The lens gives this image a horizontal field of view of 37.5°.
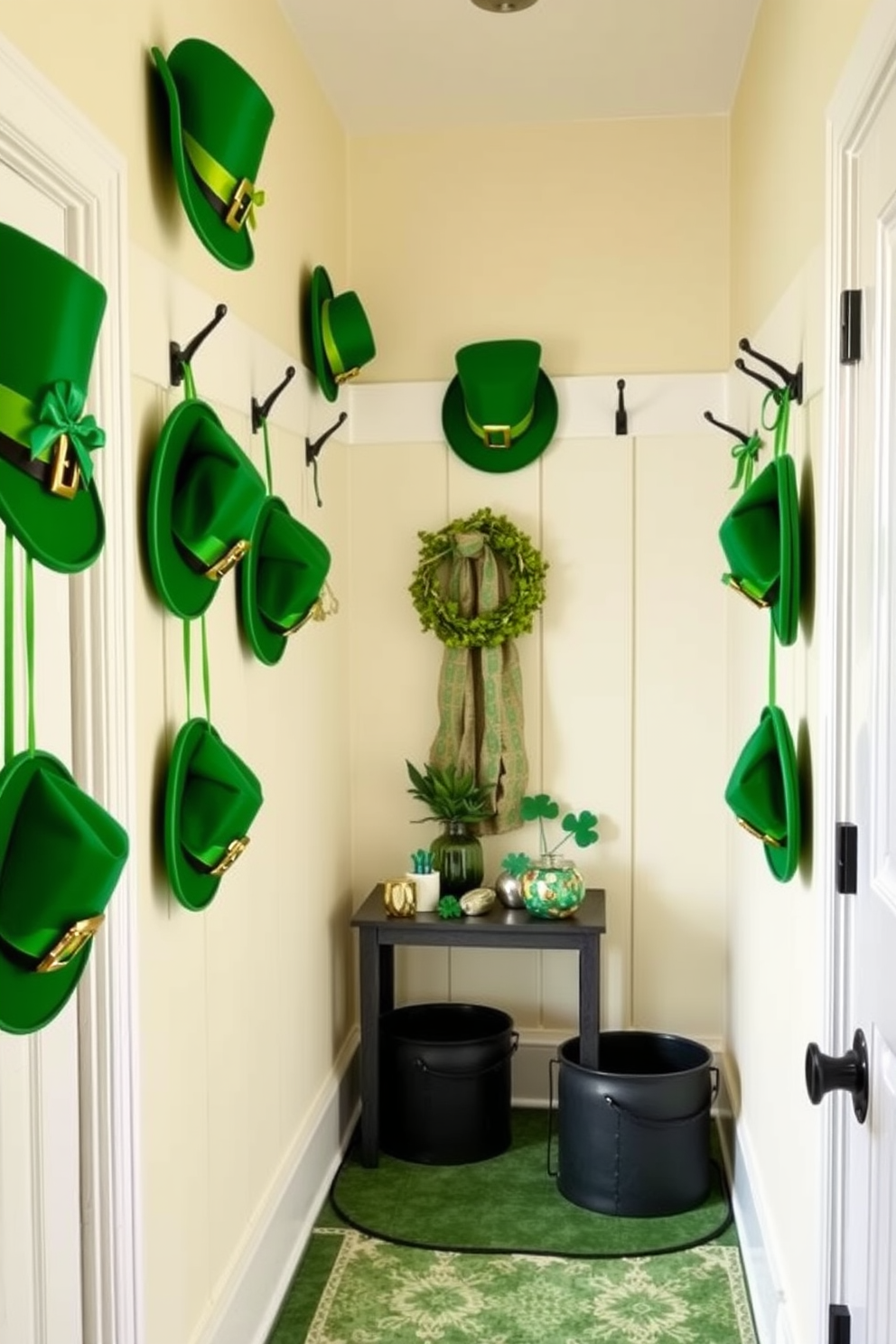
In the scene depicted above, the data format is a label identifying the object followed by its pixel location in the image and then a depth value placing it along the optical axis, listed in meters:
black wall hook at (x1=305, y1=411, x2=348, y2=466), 2.78
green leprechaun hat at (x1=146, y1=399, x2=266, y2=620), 1.81
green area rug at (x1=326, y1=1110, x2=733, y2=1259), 2.62
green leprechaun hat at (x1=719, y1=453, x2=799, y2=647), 1.92
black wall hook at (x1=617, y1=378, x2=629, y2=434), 3.14
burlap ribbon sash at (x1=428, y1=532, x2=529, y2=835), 3.16
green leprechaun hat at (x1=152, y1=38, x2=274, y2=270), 1.84
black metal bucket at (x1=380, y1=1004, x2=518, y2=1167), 2.95
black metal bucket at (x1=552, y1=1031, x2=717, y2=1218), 2.73
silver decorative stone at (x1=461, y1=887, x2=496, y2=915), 2.99
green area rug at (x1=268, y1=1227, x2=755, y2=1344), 2.32
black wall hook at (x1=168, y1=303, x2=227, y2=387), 1.88
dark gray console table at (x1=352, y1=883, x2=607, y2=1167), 2.88
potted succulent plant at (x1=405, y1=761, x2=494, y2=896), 3.10
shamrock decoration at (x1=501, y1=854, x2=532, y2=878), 3.07
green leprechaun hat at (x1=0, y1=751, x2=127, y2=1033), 1.30
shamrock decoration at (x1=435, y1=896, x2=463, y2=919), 2.98
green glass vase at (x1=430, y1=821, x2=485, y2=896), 3.10
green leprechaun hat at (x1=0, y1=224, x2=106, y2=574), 1.23
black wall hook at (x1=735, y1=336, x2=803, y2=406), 2.00
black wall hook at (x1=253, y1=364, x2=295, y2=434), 2.31
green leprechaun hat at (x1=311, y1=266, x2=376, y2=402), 2.80
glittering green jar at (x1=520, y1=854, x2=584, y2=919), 2.94
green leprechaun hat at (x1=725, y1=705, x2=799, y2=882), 2.01
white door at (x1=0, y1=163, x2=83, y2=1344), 1.42
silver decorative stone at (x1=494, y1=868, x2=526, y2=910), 3.05
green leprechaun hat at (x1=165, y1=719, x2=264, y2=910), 1.85
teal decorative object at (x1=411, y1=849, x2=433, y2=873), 3.06
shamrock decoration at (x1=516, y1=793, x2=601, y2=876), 3.14
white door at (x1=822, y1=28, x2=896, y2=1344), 1.38
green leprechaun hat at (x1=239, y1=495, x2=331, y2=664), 2.27
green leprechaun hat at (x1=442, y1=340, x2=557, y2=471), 3.02
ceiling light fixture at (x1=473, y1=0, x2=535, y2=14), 2.53
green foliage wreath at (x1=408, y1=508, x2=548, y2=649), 3.11
